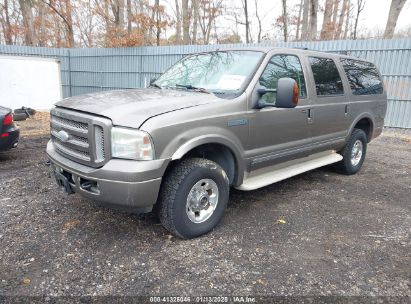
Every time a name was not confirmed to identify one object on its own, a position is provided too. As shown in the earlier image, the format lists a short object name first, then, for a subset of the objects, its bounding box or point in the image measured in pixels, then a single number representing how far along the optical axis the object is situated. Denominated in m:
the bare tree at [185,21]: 19.77
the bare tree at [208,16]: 27.60
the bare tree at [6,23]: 29.12
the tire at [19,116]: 8.82
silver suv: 2.82
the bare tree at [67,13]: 23.12
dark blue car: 5.39
